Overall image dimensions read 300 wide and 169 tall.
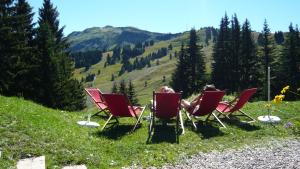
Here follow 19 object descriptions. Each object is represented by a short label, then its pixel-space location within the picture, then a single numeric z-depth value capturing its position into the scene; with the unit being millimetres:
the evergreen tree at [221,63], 60110
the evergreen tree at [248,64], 57516
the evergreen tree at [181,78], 57014
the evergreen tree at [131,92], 58432
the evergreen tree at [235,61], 59231
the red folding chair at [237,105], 11357
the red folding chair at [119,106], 10328
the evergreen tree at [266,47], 59349
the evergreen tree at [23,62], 28444
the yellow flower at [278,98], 5169
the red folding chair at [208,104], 10588
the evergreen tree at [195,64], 57600
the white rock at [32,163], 6780
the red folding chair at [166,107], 10107
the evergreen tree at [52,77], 31163
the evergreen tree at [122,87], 60139
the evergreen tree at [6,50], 26771
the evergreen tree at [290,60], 49113
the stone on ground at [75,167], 6907
